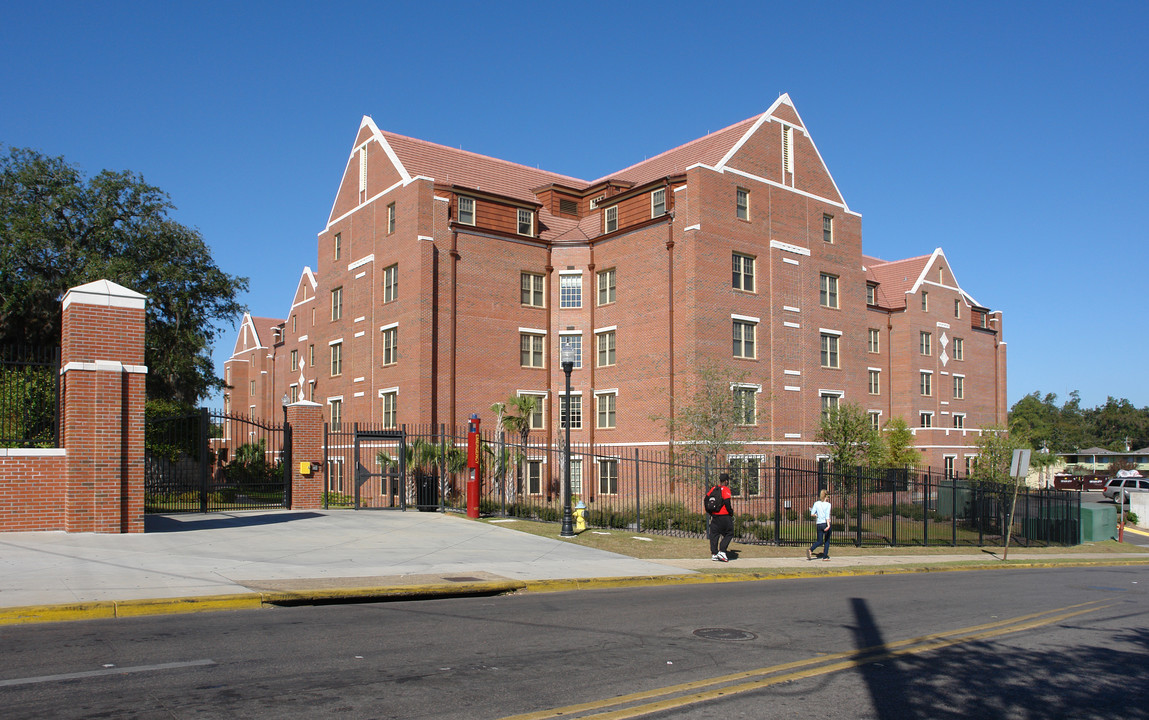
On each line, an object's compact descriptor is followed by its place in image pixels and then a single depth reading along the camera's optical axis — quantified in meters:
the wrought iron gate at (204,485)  22.00
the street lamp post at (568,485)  20.61
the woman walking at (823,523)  20.39
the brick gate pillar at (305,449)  24.50
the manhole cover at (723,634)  9.61
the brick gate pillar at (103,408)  16.14
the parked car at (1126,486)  55.38
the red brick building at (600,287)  38.50
